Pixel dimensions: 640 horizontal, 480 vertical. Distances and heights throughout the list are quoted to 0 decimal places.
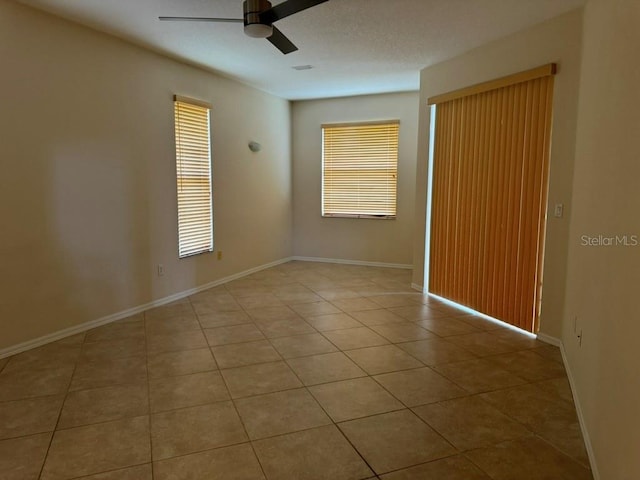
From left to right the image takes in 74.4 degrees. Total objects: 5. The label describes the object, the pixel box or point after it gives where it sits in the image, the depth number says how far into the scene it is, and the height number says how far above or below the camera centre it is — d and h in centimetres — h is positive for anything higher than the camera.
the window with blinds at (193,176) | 481 +10
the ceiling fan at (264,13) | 233 +98
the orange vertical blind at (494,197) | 358 -9
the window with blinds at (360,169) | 661 +27
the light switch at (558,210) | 336 -18
